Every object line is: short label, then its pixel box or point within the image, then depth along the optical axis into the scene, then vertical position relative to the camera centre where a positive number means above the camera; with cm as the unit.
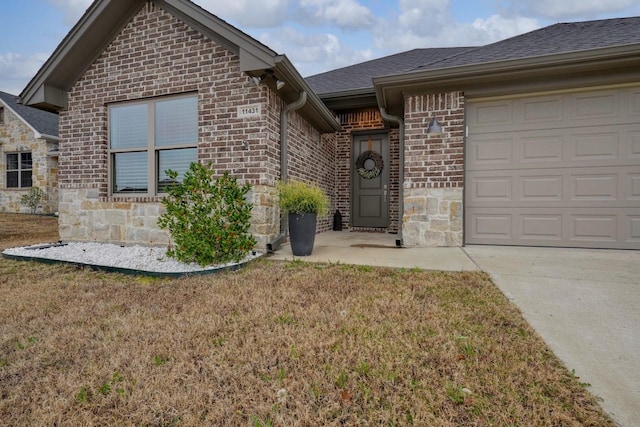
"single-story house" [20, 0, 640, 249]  439 +128
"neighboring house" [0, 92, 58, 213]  1193 +196
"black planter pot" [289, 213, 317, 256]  436 -33
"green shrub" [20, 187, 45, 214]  1173 +32
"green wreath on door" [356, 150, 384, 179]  750 +104
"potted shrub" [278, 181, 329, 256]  433 -5
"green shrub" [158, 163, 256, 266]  380 -16
